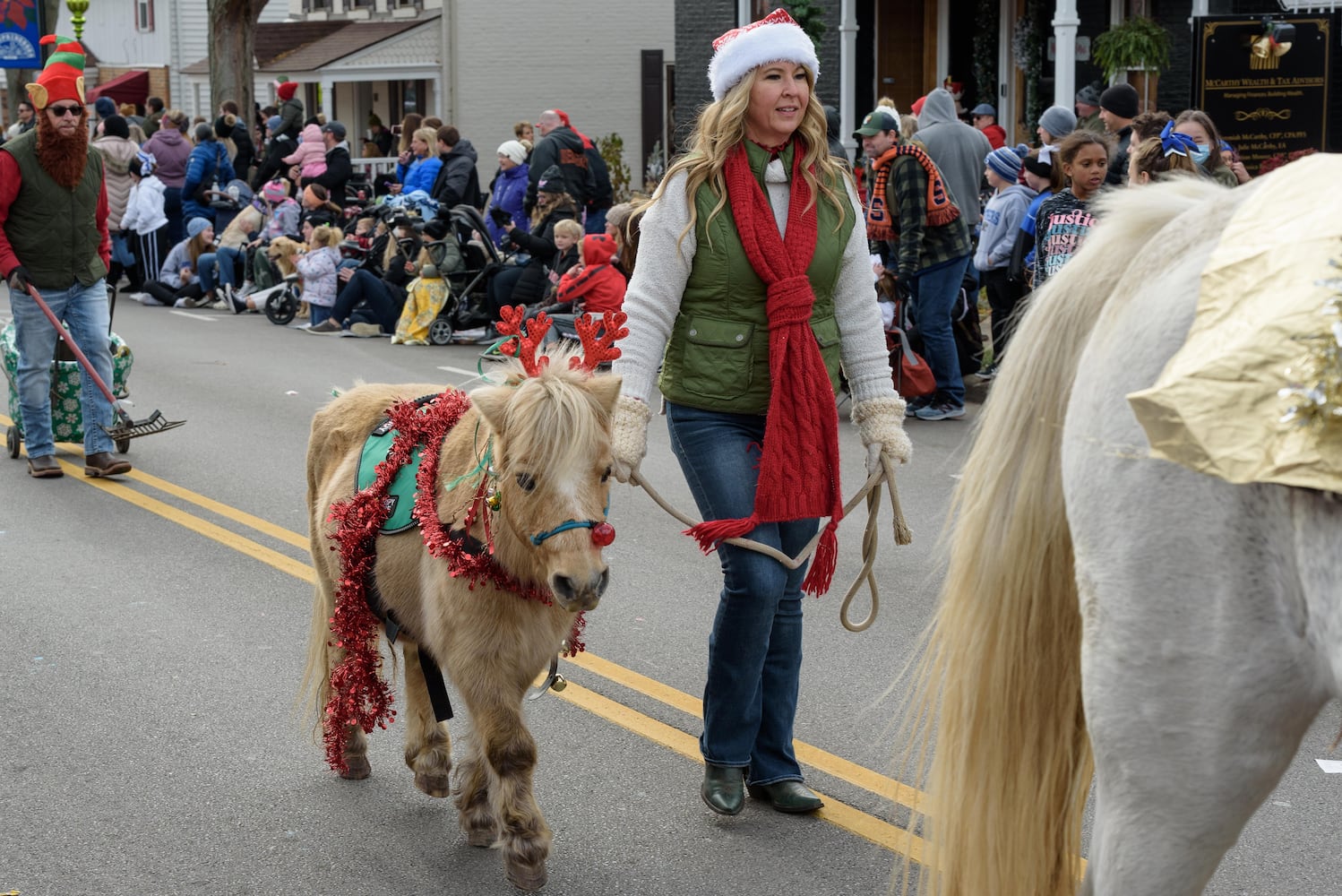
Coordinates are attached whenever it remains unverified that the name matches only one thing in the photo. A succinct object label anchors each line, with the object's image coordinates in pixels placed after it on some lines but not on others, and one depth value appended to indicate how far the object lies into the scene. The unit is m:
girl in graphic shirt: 8.93
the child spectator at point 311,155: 20.34
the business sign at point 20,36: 25.73
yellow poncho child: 15.37
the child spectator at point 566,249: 14.01
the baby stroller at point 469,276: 15.48
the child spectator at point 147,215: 19.95
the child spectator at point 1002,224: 11.31
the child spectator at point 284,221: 18.98
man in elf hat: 8.95
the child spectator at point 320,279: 16.56
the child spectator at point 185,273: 19.64
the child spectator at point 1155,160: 7.95
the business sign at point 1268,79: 12.20
